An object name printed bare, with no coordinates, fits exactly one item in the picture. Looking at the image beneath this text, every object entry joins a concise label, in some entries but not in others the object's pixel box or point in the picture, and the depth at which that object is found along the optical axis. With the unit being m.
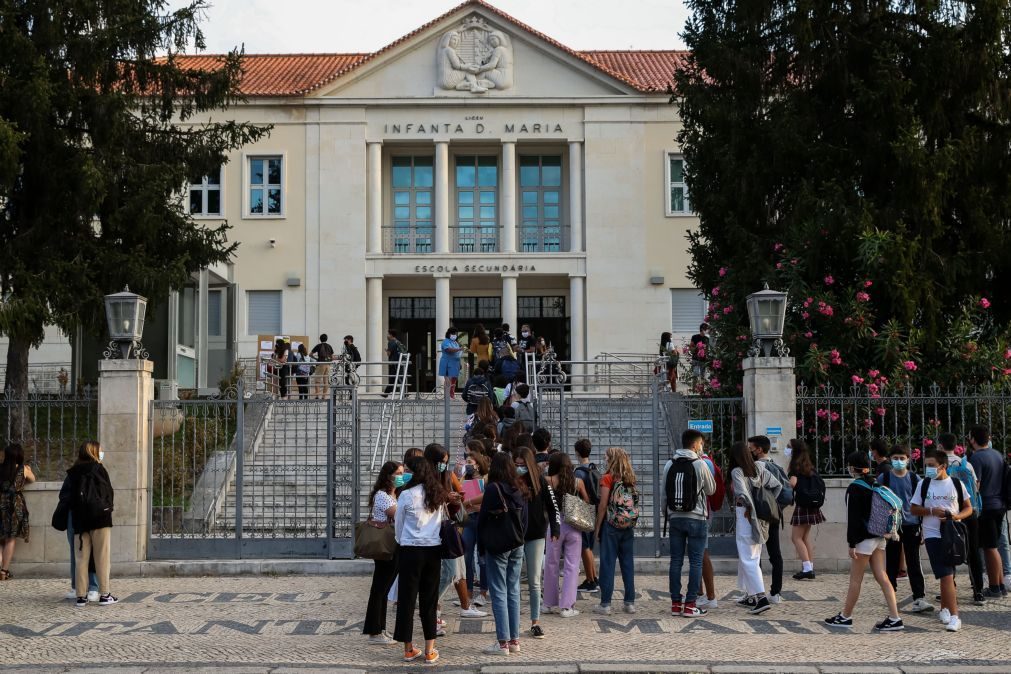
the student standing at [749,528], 11.76
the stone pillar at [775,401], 15.06
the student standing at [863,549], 10.62
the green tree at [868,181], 16.88
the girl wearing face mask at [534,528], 10.53
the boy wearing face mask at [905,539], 11.60
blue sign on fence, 14.48
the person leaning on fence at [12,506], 14.42
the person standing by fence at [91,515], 12.45
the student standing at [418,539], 9.54
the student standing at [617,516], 11.50
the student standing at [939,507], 10.95
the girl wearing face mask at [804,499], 13.78
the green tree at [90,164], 19.34
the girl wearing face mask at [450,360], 23.33
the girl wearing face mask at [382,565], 10.08
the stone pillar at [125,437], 15.02
